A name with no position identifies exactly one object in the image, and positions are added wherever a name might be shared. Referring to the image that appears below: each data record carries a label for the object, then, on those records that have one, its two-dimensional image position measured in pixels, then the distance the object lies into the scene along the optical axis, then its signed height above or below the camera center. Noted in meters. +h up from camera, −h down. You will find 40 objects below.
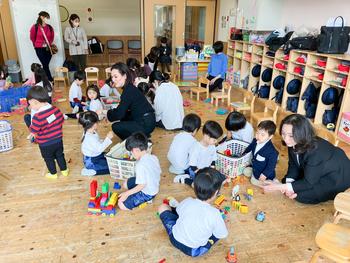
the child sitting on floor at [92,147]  2.95 -1.18
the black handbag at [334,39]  3.96 -0.14
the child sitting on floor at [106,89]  4.95 -1.04
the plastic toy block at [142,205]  2.59 -1.51
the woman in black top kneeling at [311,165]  2.32 -1.09
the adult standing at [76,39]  7.00 -0.34
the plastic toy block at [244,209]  2.55 -1.50
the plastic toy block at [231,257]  2.01 -1.49
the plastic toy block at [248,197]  2.76 -1.52
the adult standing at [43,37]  6.47 -0.29
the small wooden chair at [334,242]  1.59 -1.14
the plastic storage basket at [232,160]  2.97 -1.30
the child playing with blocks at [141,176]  2.40 -1.19
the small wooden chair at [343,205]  2.02 -1.17
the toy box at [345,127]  3.79 -1.23
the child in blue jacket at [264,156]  2.82 -1.18
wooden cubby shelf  3.97 -0.64
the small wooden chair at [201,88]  5.80 -1.18
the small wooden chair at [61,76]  6.55 -1.20
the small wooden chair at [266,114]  4.07 -1.19
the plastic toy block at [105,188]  2.64 -1.40
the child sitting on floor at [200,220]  1.87 -1.19
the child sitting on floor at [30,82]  5.62 -1.07
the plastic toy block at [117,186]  2.87 -1.49
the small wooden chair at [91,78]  6.47 -1.17
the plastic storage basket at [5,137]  3.48 -1.30
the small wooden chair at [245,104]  4.56 -1.17
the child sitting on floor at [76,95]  4.71 -1.11
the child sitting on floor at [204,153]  2.76 -1.17
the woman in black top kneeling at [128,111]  3.31 -0.99
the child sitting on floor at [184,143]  2.93 -1.11
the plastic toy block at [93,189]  2.56 -1.36
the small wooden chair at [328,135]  3.23 -1.19
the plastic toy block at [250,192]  2.83 -1.50
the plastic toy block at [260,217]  2.45 -1.50
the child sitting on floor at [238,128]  3.11 -1.05
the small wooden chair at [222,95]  5.38 -1.20
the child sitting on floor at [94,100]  4.02 -1.01
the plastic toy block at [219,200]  2.65 -1.50
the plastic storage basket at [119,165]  2.86 -1.31
